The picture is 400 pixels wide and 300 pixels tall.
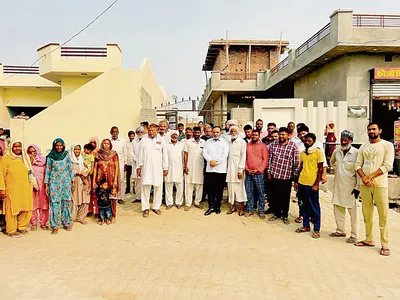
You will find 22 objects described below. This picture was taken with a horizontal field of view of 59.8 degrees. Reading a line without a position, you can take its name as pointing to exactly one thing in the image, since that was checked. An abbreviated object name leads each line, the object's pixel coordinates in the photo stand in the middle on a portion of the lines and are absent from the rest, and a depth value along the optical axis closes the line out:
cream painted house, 13.49
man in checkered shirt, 6.15
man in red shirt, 6.46
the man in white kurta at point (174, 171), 7.11
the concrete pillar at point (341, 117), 11.69
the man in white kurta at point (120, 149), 7.93
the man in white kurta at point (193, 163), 7.14
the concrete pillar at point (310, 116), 11.52
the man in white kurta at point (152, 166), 6.79
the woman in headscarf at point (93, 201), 6.64
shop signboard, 12.16
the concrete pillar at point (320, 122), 11.53
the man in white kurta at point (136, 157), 8.01
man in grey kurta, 5.23
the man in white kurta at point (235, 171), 6.68
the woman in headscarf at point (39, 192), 5.82
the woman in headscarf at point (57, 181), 5.69
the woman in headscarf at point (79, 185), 6.19
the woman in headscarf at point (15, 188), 5.41
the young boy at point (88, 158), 6.34
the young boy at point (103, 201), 6.12
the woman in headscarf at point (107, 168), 6.16
